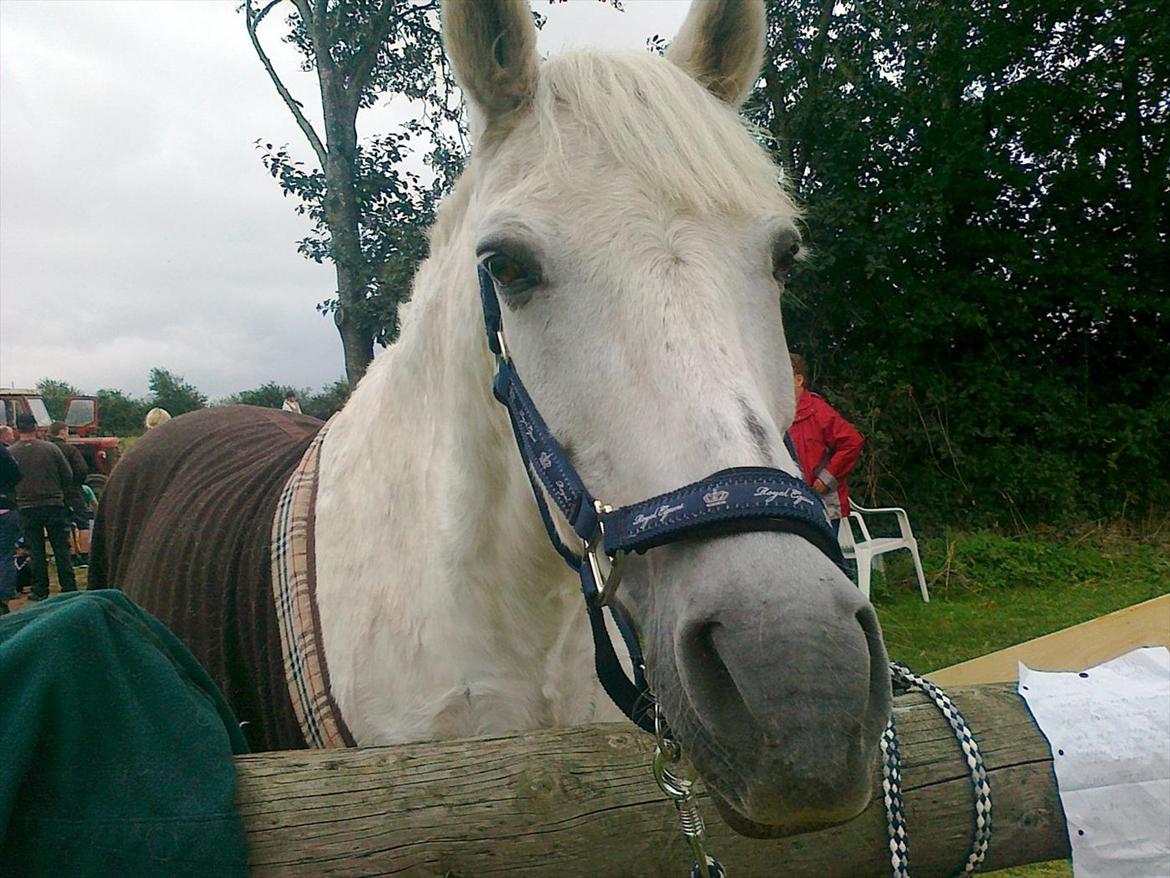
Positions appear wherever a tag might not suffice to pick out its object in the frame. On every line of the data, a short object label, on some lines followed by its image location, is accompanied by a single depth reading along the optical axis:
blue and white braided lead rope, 1.21
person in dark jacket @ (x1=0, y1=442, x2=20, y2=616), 7.34
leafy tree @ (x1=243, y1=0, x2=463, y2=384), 7.37
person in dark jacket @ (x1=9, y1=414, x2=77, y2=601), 8.05
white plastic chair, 6.03
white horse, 1.01
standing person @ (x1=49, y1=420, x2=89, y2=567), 9.16
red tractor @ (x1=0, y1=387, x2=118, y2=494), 13.65
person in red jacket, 5.62
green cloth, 0.95
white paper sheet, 1.28
